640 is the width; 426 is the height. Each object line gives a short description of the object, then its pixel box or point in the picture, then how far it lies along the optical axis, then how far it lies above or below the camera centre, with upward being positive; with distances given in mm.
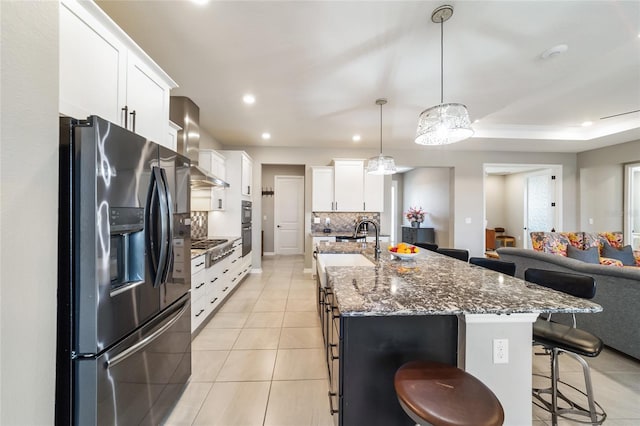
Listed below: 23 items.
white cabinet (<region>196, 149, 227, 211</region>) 3830 +331
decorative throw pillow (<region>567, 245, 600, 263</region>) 3477 -564
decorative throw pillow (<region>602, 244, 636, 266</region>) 3676 -587
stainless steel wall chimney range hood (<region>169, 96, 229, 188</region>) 2842 +977
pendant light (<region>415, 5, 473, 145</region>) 1844 +735
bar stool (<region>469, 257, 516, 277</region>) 2197 -465
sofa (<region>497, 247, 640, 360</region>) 2158 -833
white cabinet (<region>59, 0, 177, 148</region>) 1219 +801
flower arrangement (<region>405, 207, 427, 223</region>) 7114 -34
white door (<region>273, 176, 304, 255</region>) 7441 -30
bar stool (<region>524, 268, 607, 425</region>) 1449 -758
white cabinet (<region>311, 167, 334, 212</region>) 5113 +497
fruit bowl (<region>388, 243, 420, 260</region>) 2107 -335
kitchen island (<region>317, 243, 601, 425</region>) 1225 -672
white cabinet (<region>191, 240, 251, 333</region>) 2566 -887
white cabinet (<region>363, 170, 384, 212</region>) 5129 +421
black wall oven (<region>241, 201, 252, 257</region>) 4504 -271
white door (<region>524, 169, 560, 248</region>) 5684 +260
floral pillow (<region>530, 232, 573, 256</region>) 3803 -435
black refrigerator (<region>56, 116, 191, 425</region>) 1097 -311
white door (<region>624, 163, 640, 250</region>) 4727 +191
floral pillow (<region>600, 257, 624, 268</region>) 3250 -621
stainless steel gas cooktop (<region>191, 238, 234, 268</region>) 2831 -429
